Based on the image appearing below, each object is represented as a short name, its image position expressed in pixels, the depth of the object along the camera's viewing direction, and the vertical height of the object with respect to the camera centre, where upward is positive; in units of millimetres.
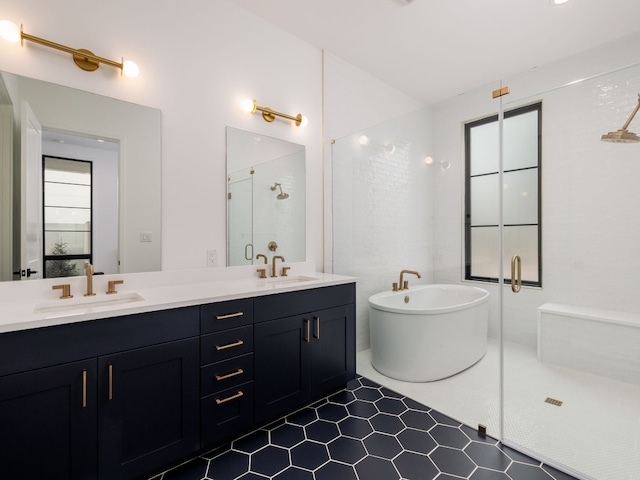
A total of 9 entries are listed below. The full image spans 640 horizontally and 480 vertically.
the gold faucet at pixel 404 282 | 2955 -404
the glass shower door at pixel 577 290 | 1764 -313
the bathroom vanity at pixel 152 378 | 1192 -651
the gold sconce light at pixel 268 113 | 2412 +1023
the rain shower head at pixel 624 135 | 1742 +589
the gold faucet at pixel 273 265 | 2508 -206
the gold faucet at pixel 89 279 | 1685 -209
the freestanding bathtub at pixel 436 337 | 2535 -797
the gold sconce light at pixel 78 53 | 1537 +1001
